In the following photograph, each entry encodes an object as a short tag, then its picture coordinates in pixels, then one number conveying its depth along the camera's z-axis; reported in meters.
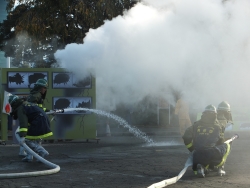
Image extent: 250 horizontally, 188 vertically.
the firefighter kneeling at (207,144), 9.78
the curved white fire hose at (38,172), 9.34
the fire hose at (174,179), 8.33
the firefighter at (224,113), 11.83
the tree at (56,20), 22.16
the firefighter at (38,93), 12.37
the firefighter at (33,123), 11.98
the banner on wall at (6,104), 17.28
